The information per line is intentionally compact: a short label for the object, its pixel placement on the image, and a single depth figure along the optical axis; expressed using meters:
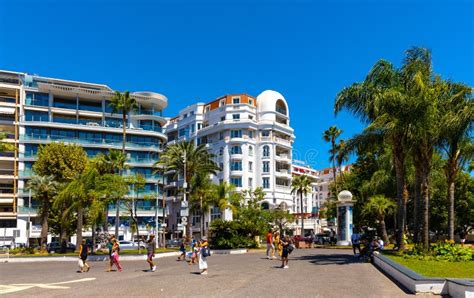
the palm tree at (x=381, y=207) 40.97
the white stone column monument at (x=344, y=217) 39.81
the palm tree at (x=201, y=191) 51.56
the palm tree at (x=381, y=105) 23.34
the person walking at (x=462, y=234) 58.35
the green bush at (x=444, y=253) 19.18
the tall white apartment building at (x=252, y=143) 77.19
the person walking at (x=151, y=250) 21.66
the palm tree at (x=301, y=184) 86.06
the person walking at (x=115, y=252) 21.93
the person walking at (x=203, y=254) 19.47
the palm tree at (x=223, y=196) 51.34
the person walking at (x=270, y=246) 28.94
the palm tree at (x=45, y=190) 44.00
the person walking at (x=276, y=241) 30.67
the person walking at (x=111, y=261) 22.11
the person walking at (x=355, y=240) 28.28
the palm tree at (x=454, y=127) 22.86
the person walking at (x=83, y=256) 22.22
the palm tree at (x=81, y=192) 35.00
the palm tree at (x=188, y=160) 51.62
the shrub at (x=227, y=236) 41.06
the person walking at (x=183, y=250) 30.05
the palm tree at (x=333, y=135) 66.75
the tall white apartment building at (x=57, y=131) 65.31
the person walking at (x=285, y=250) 21.26
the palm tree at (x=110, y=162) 41.72
